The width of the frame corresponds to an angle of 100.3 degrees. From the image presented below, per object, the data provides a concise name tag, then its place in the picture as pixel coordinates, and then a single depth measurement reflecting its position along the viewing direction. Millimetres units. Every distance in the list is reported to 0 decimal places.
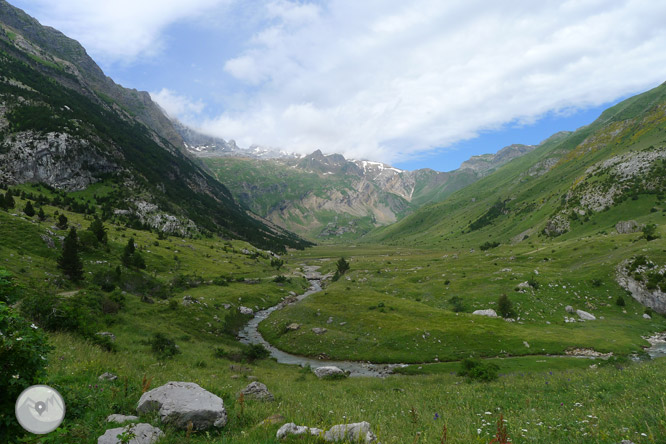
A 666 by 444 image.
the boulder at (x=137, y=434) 7352
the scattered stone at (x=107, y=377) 13664
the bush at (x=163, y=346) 31262
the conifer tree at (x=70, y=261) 42781
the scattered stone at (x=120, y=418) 9015
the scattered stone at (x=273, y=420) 10216
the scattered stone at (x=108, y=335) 28069
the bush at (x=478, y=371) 26938
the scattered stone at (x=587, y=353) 38875
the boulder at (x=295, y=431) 8234
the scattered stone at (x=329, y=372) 35531
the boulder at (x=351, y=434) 7596
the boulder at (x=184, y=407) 9719
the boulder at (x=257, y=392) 18356
